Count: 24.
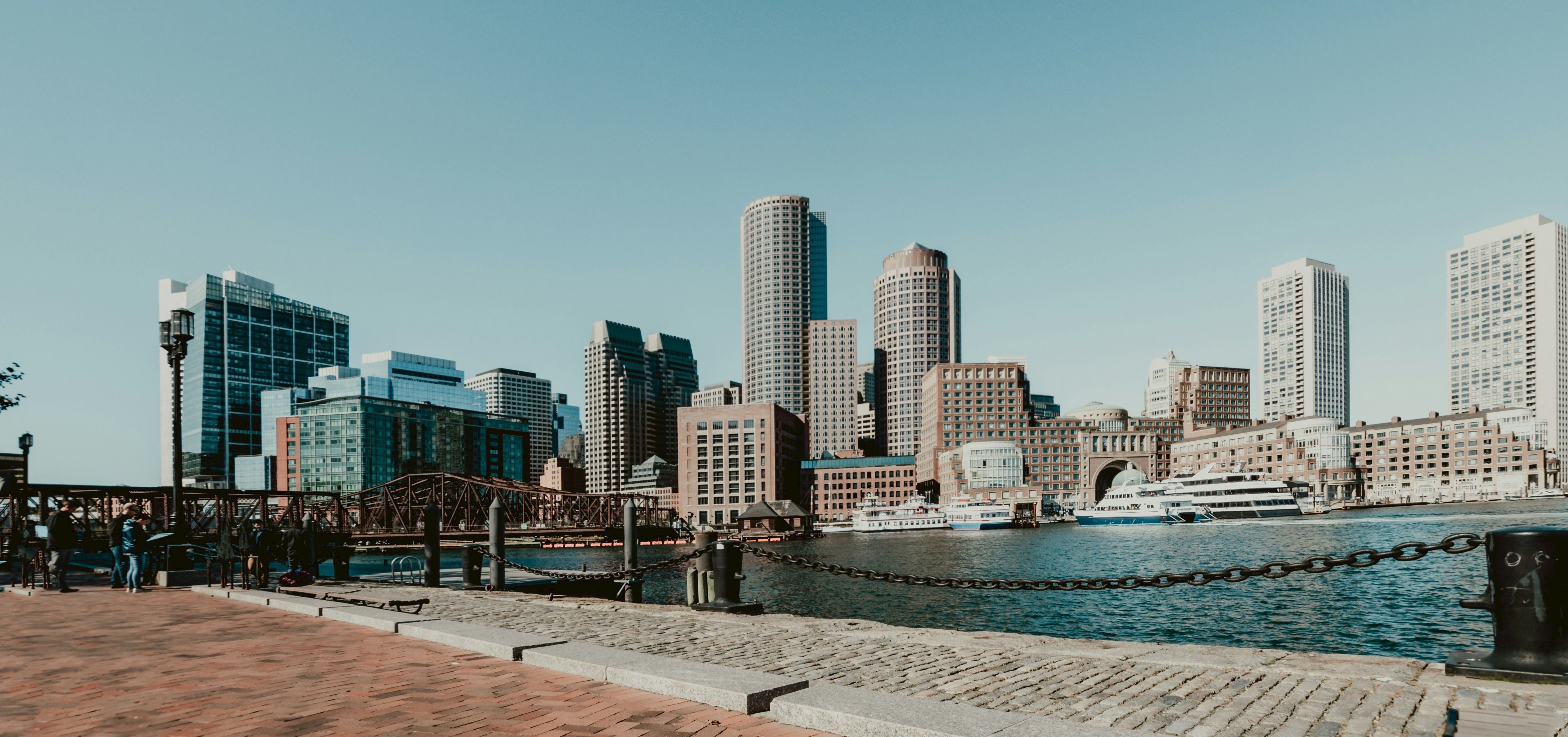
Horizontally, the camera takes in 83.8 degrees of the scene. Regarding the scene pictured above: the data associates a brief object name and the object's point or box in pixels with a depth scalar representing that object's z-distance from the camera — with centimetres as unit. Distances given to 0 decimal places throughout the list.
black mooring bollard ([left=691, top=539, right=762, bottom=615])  1530
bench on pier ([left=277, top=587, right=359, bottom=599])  1808
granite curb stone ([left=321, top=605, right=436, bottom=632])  1221
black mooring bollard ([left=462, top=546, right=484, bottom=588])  2362
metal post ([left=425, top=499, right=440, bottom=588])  2445
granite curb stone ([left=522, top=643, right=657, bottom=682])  834
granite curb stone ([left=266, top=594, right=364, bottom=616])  1444
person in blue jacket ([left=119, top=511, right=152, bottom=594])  1978
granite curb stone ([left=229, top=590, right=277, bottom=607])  1652
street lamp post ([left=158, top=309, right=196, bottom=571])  2214
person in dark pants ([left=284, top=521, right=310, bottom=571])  2125
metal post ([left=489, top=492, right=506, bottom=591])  2706
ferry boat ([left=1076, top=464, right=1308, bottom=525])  13725
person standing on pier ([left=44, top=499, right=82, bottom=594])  1967
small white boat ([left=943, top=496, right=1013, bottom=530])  14725
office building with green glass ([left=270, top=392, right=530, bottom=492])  18750
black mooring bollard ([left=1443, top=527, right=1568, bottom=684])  683
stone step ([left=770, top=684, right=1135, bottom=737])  578
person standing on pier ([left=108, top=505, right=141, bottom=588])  2053
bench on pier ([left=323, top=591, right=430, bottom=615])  1486
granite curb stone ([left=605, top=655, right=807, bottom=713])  686
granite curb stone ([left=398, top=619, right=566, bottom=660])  960
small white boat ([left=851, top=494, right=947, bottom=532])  14588
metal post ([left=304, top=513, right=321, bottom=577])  2181
